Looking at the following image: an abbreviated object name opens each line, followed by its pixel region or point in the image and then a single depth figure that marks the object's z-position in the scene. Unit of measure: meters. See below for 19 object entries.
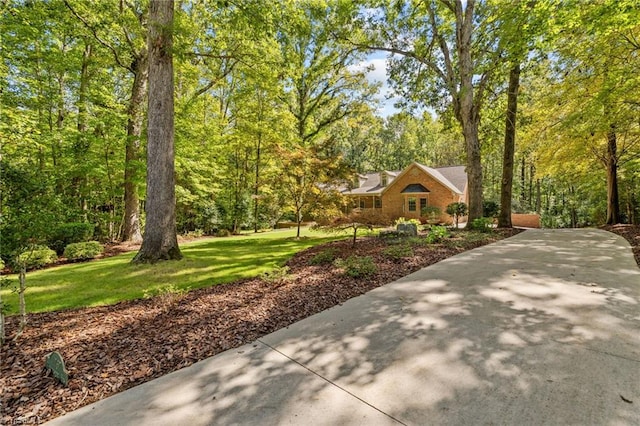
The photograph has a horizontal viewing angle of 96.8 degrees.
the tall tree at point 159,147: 7.01
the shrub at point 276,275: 5.55
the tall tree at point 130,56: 8.63
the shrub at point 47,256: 4.10
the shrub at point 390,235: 10.50
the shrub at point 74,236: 9.34
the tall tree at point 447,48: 11.37
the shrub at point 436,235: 9.17
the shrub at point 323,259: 7.01
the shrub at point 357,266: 5.75
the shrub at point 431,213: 19.10
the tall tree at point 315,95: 10.83
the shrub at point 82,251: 8.91
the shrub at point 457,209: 15.44
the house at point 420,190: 23.02
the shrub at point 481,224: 11.59
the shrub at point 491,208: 22.91
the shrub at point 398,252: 7.07
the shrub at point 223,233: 17.05
